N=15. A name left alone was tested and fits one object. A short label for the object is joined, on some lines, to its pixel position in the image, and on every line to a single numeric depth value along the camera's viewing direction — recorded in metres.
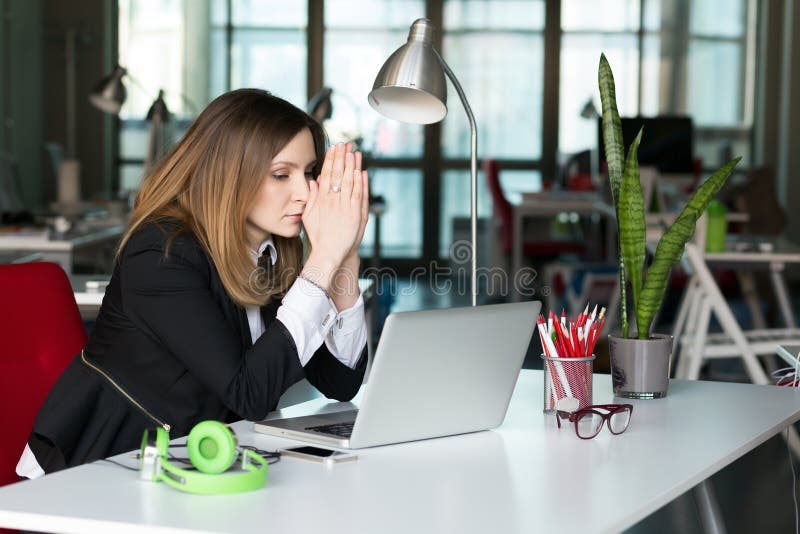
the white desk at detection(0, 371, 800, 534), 2.97
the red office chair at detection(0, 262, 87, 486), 3.75
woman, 3.49
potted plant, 3.81
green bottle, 7.08
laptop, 3.28
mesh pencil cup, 3.64
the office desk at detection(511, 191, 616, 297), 11.16
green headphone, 3.07
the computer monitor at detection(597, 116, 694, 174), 11.20
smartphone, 3.24
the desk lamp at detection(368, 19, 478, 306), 3.66
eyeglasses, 3.45
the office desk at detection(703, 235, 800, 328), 6.96
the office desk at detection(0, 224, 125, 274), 6.78
